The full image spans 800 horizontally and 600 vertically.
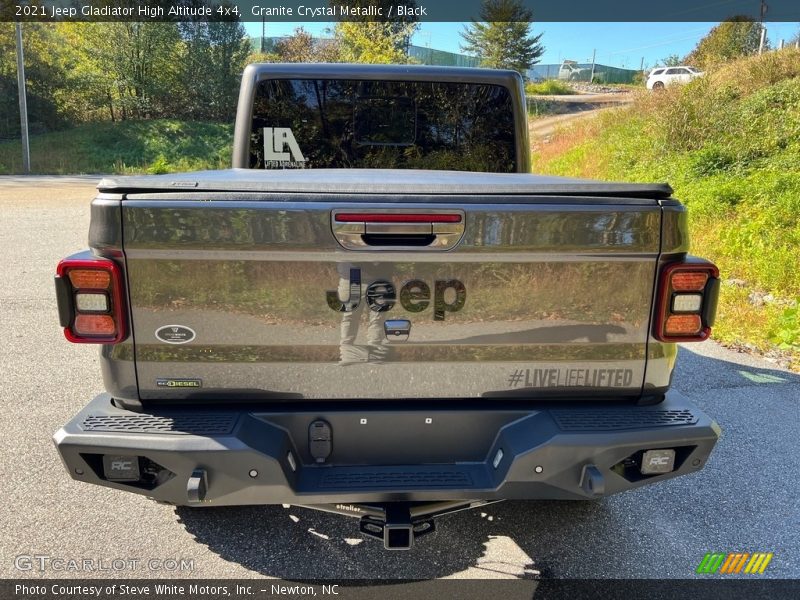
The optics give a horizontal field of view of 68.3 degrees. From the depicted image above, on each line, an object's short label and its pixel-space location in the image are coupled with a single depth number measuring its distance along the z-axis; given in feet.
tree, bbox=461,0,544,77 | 148.66
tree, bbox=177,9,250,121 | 142.72
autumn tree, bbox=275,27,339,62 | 144.37
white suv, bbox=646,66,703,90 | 97.30
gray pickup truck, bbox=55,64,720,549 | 6.61
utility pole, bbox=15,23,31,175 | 96.67
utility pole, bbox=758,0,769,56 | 81.51
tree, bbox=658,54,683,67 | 116.57
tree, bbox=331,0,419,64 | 90.53
